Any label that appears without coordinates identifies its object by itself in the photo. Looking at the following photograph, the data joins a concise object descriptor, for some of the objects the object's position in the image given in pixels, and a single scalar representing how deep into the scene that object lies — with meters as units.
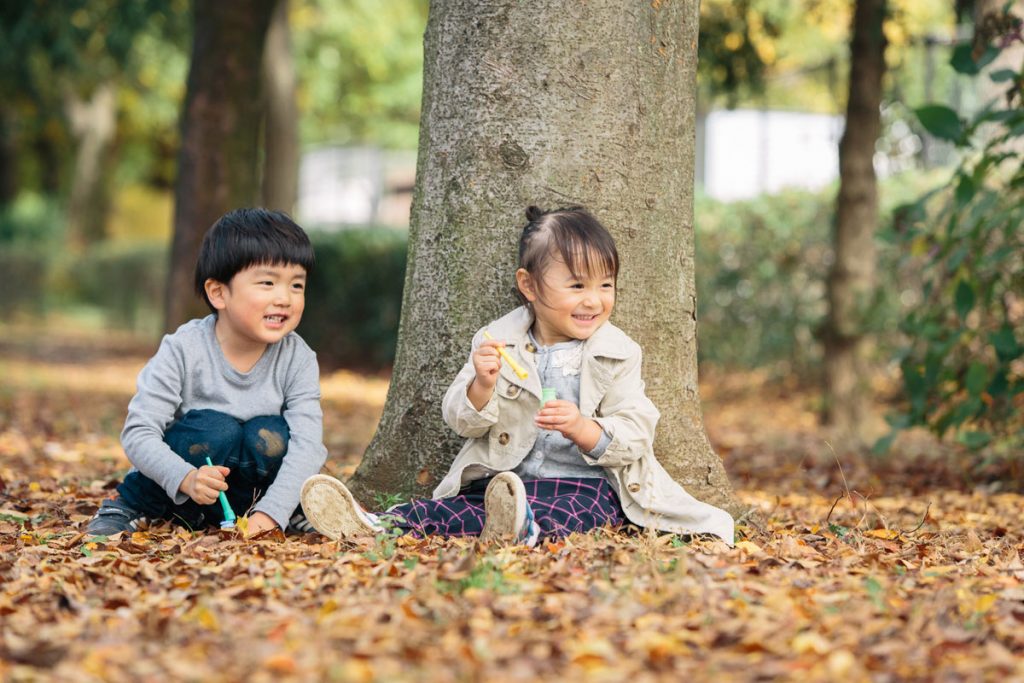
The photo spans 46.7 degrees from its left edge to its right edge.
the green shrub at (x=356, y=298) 12.81
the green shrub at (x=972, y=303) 4.67
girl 3.54
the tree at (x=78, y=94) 10.97
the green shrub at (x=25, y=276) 21.72
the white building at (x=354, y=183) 35.78
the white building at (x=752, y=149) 16.83
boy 3.75
